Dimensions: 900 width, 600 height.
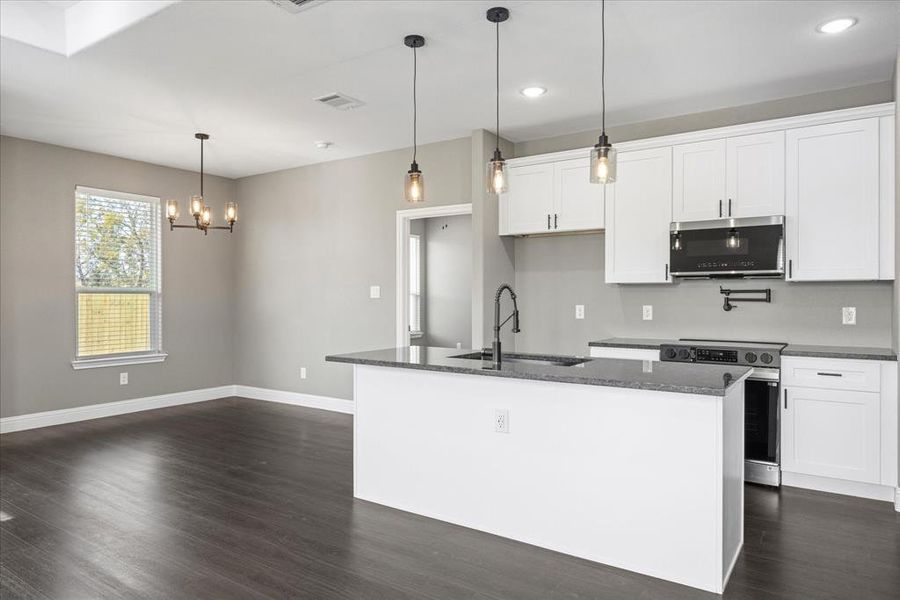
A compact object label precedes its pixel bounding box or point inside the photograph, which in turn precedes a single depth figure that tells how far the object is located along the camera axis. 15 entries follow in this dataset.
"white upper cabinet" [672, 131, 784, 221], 3.98
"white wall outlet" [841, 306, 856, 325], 4.00
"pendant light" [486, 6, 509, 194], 3.06
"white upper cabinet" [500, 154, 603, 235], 4.70
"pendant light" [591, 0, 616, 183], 2.65
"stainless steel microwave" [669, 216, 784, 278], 3.96
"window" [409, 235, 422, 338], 8.45
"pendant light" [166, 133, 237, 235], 5.07
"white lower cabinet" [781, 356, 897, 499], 3.49
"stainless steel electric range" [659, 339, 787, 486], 3.80
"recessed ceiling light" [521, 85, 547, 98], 4.12
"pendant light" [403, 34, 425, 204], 3.27
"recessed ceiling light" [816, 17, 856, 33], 3.10
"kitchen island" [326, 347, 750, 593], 2.41
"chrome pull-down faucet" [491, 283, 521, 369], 3.08
